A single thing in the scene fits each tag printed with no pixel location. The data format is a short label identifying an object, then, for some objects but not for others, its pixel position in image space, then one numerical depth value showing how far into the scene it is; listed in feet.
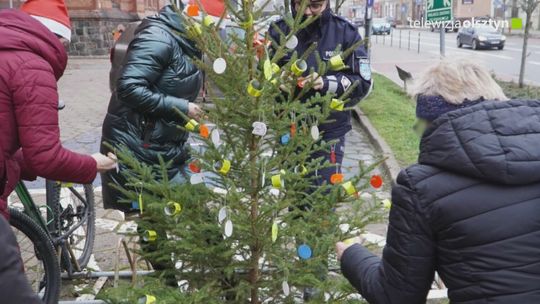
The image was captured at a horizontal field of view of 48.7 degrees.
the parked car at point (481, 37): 102.94
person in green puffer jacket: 9.66
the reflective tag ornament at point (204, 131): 7.75
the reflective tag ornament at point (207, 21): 7.82
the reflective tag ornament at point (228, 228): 7.27
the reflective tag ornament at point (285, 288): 7.99
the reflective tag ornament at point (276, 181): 7.58
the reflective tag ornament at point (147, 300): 7.54
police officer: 11.25
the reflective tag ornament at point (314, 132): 8.10
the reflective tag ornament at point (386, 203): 8.74
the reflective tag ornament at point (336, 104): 8.36
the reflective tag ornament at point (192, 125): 8.12
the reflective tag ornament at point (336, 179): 8.67
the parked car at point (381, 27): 163.32
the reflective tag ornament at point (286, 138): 8.16
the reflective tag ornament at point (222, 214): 7.34
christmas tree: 7.73
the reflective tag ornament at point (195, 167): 8.12
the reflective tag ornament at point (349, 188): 8.31
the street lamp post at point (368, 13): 41.60
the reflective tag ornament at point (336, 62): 7.85
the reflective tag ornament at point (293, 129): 8.06
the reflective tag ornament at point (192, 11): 7.84
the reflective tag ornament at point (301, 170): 8.27
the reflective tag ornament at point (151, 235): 8.42
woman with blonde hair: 5.52
